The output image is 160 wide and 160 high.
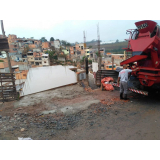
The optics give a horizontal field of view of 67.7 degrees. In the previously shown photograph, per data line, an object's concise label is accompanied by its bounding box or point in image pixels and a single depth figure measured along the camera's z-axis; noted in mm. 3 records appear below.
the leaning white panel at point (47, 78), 7879
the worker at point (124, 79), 4567
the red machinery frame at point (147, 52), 4133
